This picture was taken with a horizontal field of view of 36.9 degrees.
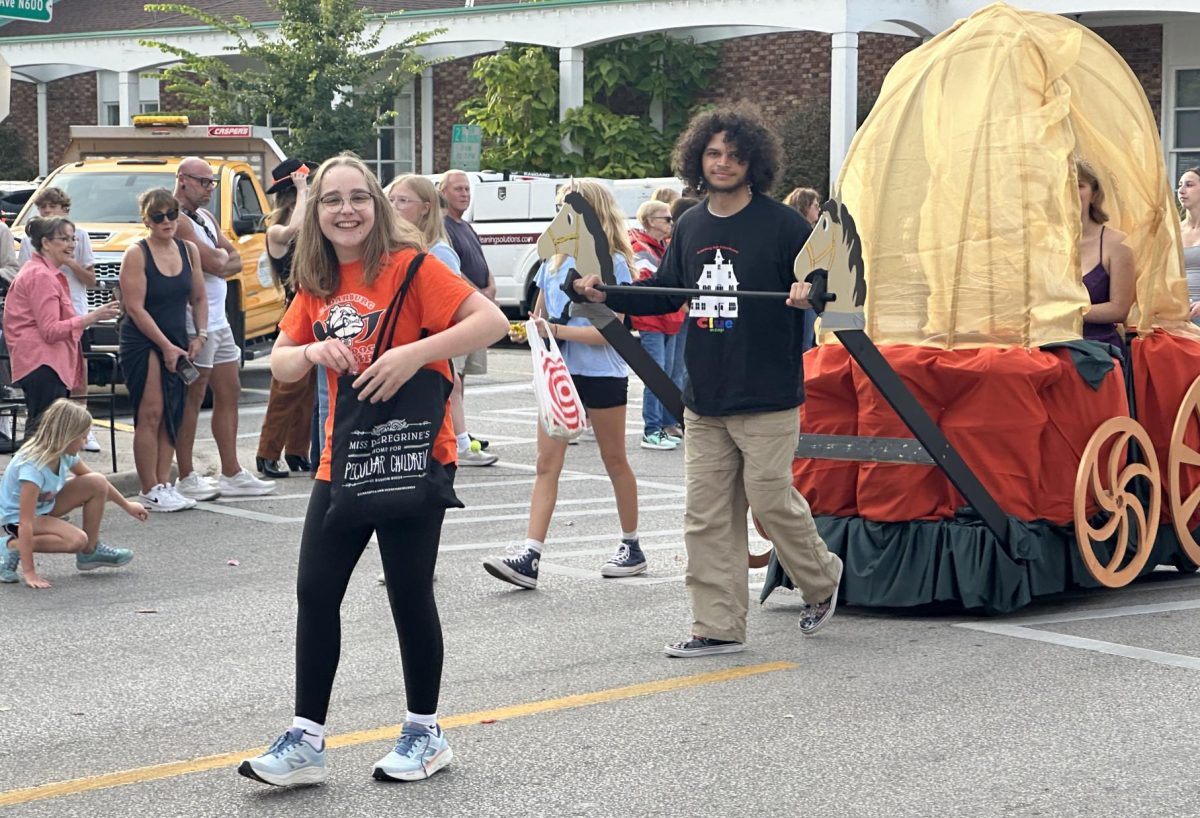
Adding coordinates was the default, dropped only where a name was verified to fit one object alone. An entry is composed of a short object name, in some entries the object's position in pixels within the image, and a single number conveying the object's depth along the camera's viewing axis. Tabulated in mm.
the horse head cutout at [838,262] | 6480
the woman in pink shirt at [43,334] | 10961
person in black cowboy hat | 11602
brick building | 28094
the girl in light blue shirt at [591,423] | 8188
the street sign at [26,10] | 10844
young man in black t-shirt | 6762
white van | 23391
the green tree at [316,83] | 28578
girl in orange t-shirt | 5113
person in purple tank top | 7984
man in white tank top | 11008
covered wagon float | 7328
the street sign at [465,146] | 26500
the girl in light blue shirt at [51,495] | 8281
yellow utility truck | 15703
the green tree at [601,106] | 30094
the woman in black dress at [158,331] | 10414
